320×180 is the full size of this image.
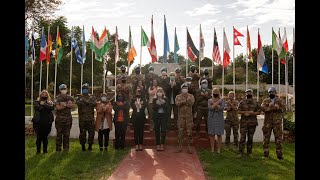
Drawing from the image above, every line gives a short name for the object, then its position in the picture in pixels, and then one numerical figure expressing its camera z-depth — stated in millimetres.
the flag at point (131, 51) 14700
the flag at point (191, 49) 14664
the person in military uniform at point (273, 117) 9656
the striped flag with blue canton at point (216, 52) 14570
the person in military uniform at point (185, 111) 10122
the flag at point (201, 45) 14992
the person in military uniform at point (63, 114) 9828
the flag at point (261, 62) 13273
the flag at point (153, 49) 14562
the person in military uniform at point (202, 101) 11117
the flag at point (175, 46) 14967
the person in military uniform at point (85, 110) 10297
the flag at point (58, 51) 14742
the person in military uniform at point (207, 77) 11625
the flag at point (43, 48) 14398
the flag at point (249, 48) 14367
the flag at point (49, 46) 14791
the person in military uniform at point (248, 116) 9836
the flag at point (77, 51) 14555
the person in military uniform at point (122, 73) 11173
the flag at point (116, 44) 14780
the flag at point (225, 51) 14352
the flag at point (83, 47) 14703
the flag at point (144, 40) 14778
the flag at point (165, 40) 15037
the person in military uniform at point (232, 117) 10742
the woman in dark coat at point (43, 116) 9883
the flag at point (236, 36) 14523
